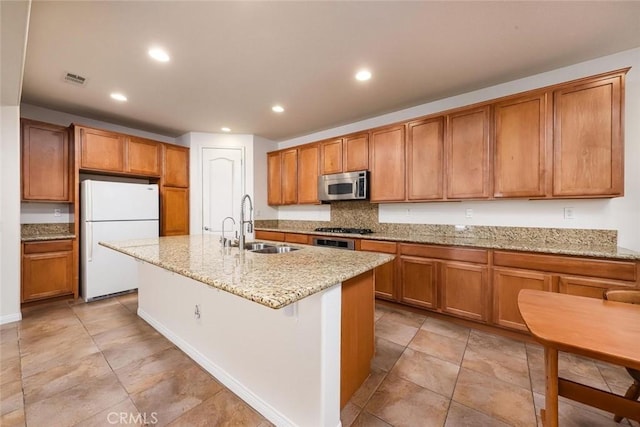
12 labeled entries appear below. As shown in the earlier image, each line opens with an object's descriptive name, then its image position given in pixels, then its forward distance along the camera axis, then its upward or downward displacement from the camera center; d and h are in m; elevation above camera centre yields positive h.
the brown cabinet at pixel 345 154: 3.62 +0.86
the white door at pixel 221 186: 4.46 +0.46
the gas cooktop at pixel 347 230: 3.69 -0.27
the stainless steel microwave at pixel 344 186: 3.52 +0.37
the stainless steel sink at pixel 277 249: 2.22 -0.33
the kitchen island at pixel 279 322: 1.22 -0.65
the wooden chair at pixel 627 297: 1.30 -0.43
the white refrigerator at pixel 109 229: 3.25 -0.22
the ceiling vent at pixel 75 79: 2.54 +1.35
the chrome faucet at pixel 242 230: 2.04 -0.15
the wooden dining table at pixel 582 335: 0.82 -0.43
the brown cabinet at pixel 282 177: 4.46 +0.62
